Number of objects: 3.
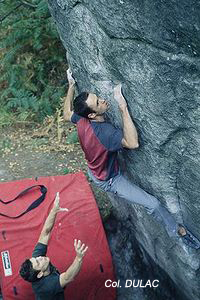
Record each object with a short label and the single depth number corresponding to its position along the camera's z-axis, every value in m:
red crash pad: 6.75
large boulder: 4.10
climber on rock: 5.22
